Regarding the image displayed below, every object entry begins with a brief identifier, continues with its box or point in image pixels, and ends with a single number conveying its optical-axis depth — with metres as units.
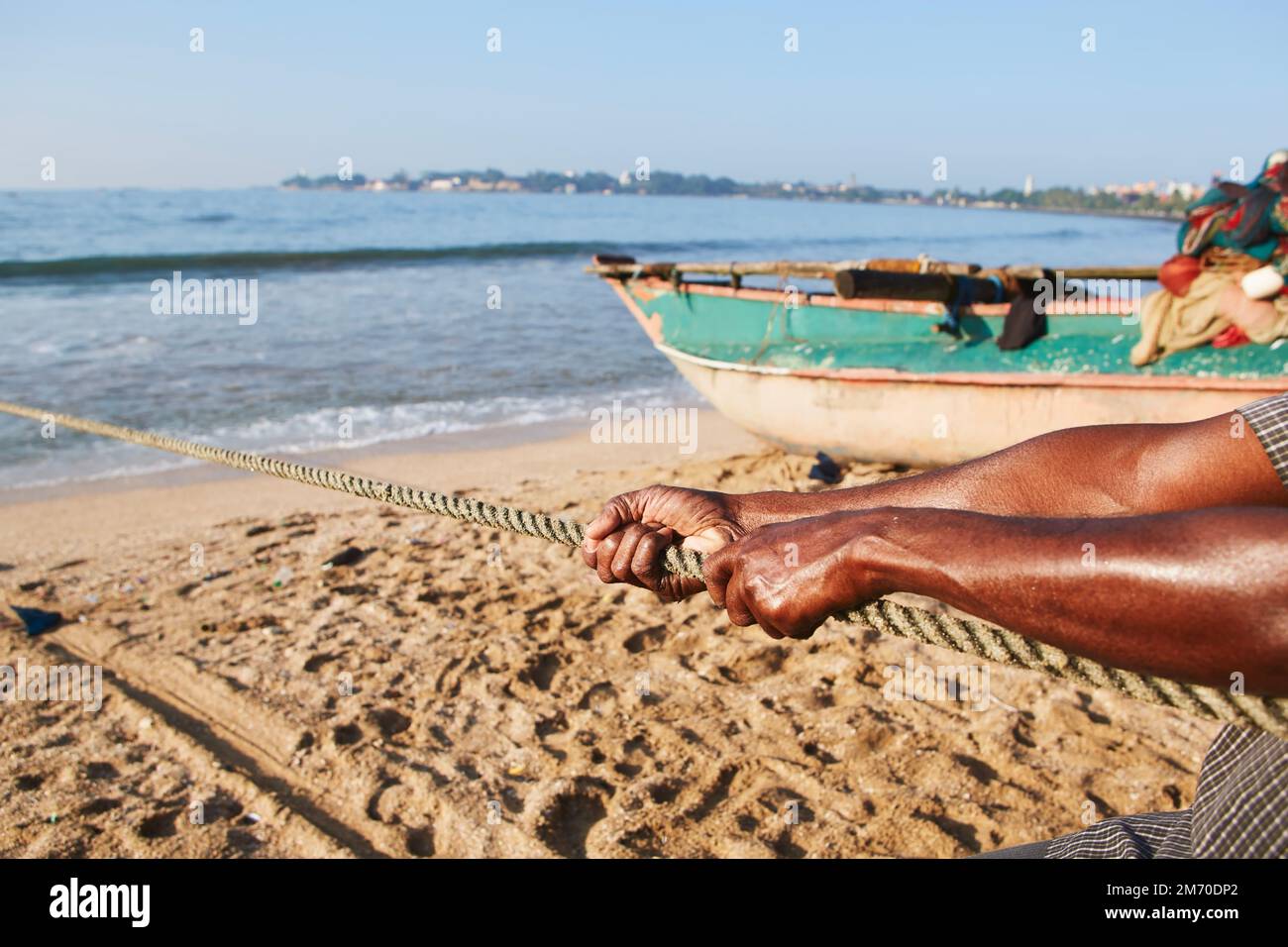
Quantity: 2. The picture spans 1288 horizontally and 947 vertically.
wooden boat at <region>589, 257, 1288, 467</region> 5.99
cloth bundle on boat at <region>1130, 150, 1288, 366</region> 5.64
